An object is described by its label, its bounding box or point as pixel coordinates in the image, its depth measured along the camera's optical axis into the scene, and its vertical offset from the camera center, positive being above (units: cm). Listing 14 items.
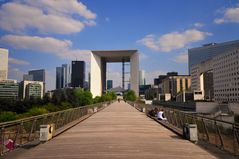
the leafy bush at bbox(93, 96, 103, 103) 10769 -73
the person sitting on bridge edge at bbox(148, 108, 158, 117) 2477 -125
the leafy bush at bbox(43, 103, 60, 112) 7116 -261
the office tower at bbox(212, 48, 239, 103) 10131 +725
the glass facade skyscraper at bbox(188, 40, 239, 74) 17850 +3116
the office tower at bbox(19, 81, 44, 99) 17712 +484
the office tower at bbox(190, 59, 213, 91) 13262 +1139
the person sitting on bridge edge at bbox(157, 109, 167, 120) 2102 -127
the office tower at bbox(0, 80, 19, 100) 16092 +454
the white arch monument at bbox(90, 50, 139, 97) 12551 +1280
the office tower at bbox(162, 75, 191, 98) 18688 +777
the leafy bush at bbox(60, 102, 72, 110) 8501 -237
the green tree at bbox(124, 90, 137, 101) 11650 +34
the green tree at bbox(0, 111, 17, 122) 5049 -326
